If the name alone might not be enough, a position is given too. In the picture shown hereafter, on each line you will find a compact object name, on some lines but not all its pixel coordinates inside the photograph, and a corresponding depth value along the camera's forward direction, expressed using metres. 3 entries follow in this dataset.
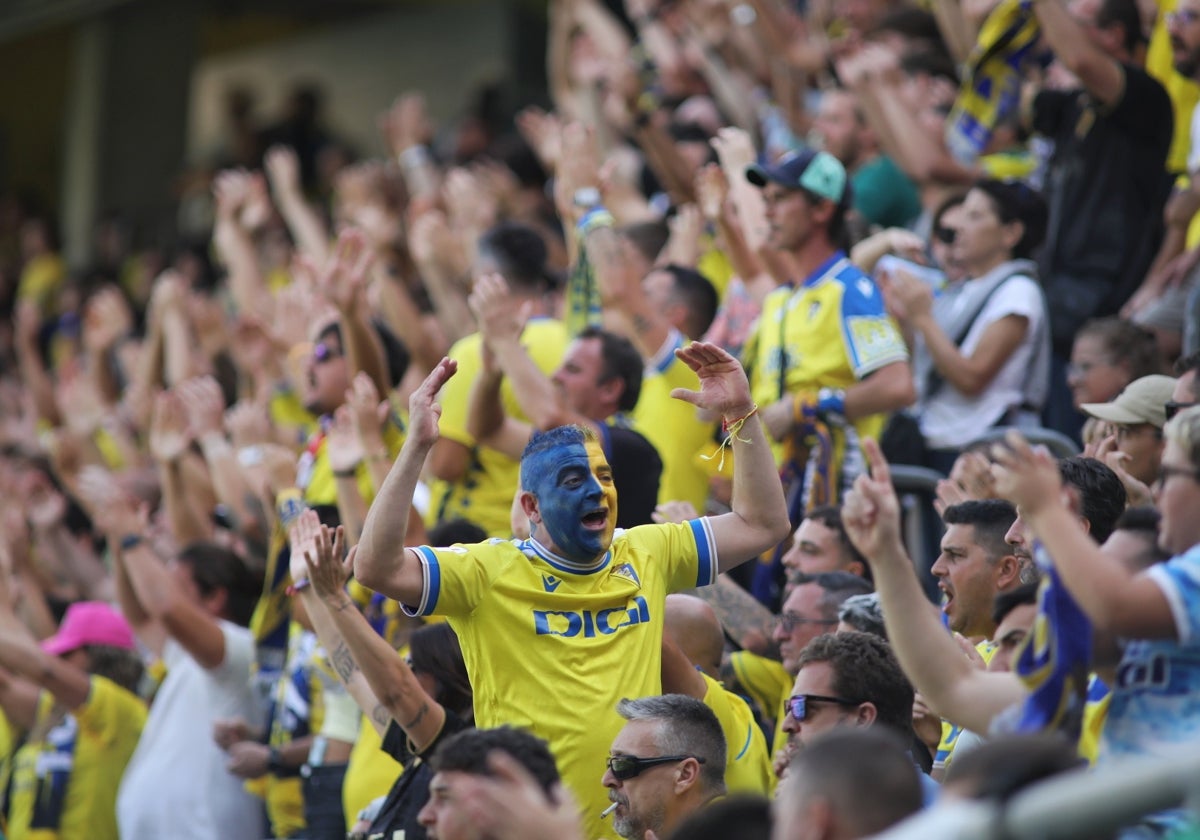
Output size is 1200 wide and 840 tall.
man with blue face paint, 8.83
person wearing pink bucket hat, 14.91
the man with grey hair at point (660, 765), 8.84
